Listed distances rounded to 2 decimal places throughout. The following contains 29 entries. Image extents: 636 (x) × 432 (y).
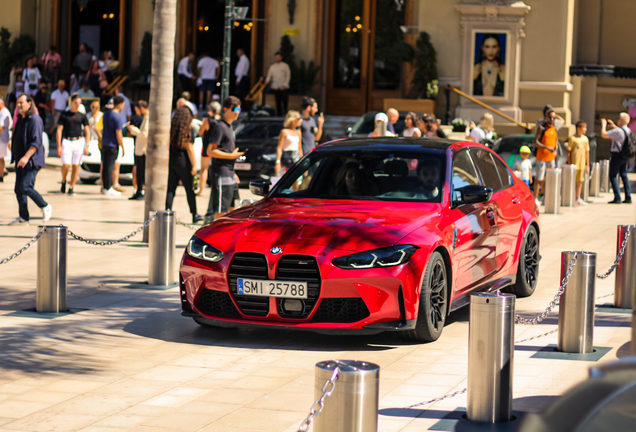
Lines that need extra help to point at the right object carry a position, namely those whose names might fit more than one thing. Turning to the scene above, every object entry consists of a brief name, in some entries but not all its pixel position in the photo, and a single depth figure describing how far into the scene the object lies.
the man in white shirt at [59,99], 27.73
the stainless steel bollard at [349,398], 3.94
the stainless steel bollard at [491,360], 5.42
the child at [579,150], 20.33
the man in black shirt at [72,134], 18.58
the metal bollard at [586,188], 21.29
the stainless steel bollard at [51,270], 8.29
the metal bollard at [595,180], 22.88
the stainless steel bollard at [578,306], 7.09
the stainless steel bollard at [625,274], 9.09
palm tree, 12.63
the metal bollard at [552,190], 18.38
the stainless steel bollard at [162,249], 9.72
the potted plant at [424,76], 28.81
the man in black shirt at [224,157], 13.21
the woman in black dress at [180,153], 14.66
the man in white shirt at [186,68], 30.98
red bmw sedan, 7.11
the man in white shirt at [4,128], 19.32
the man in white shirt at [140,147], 17.80
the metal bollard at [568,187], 19.67
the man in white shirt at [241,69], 30.30
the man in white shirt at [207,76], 30.22
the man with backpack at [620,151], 20.61
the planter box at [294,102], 30.34
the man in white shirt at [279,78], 29.50
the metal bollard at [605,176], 24.97
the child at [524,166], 18.51
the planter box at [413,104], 28.42
